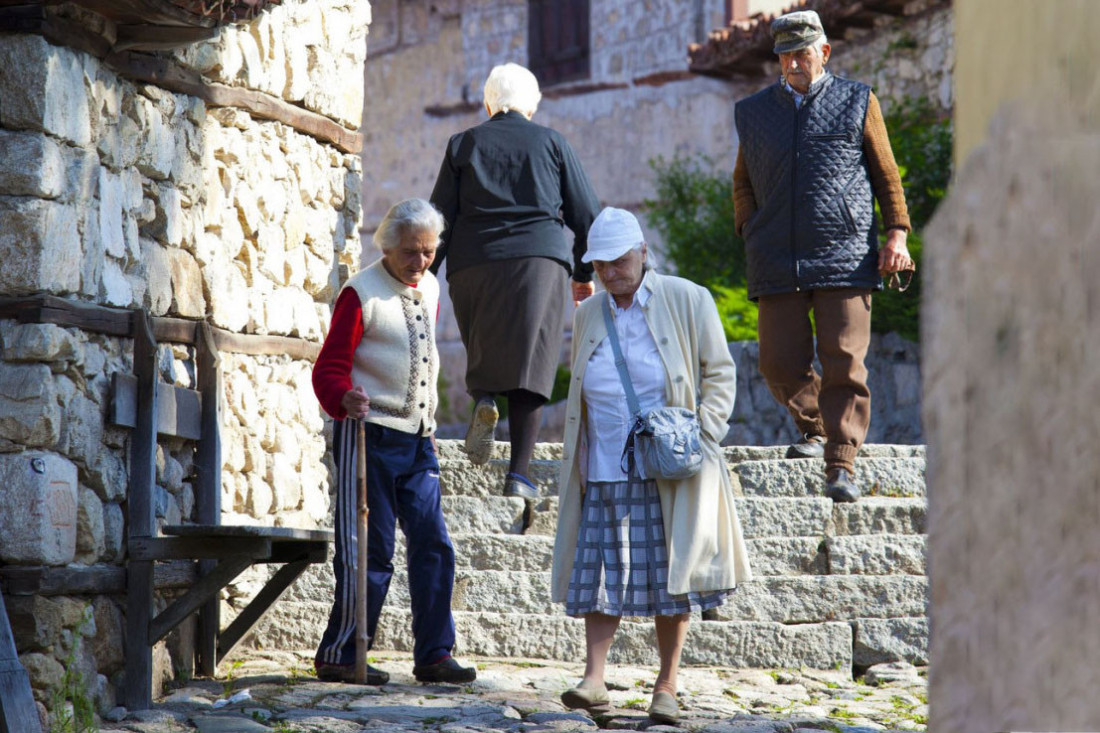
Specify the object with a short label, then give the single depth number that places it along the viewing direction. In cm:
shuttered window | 3550
